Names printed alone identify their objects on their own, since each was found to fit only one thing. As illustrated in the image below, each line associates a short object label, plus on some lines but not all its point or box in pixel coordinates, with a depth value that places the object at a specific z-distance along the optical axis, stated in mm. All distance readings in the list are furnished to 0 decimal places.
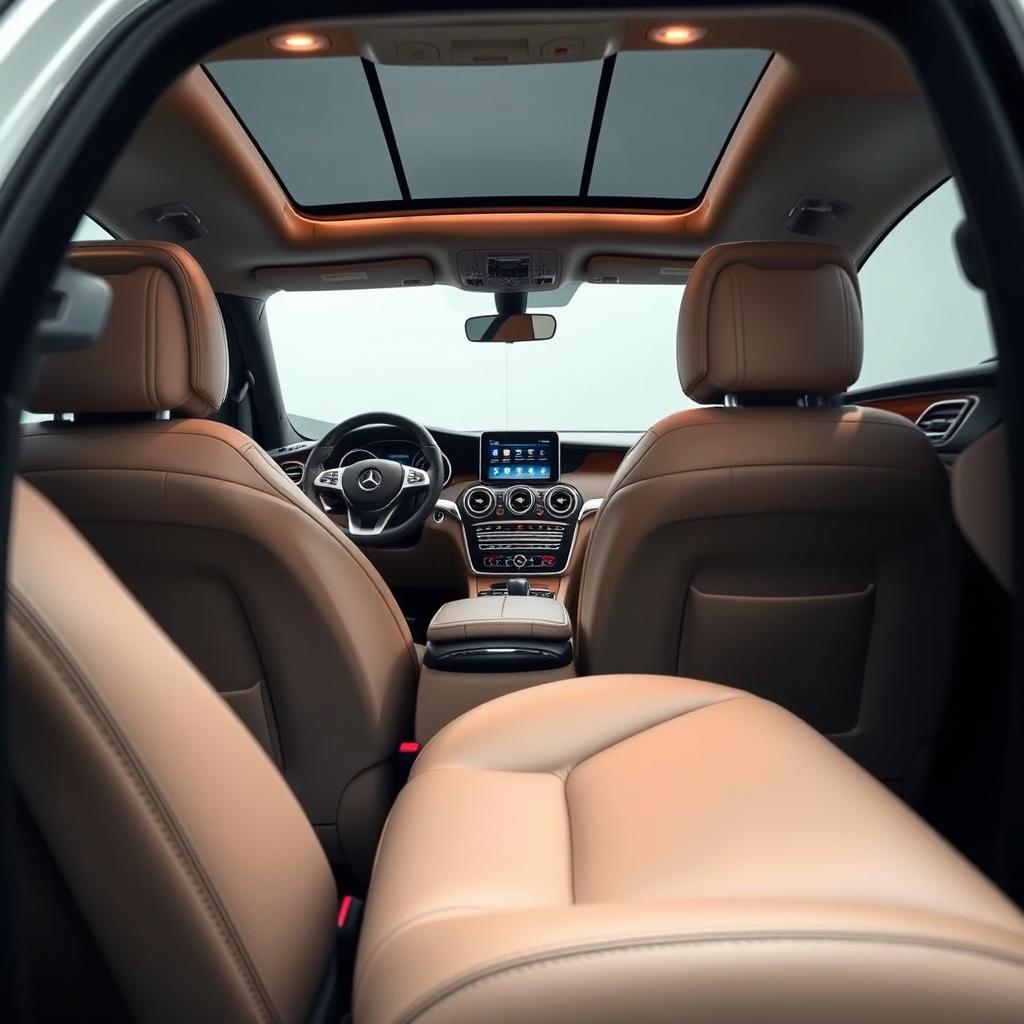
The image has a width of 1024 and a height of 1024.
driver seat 1390
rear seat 663
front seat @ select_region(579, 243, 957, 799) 1644
